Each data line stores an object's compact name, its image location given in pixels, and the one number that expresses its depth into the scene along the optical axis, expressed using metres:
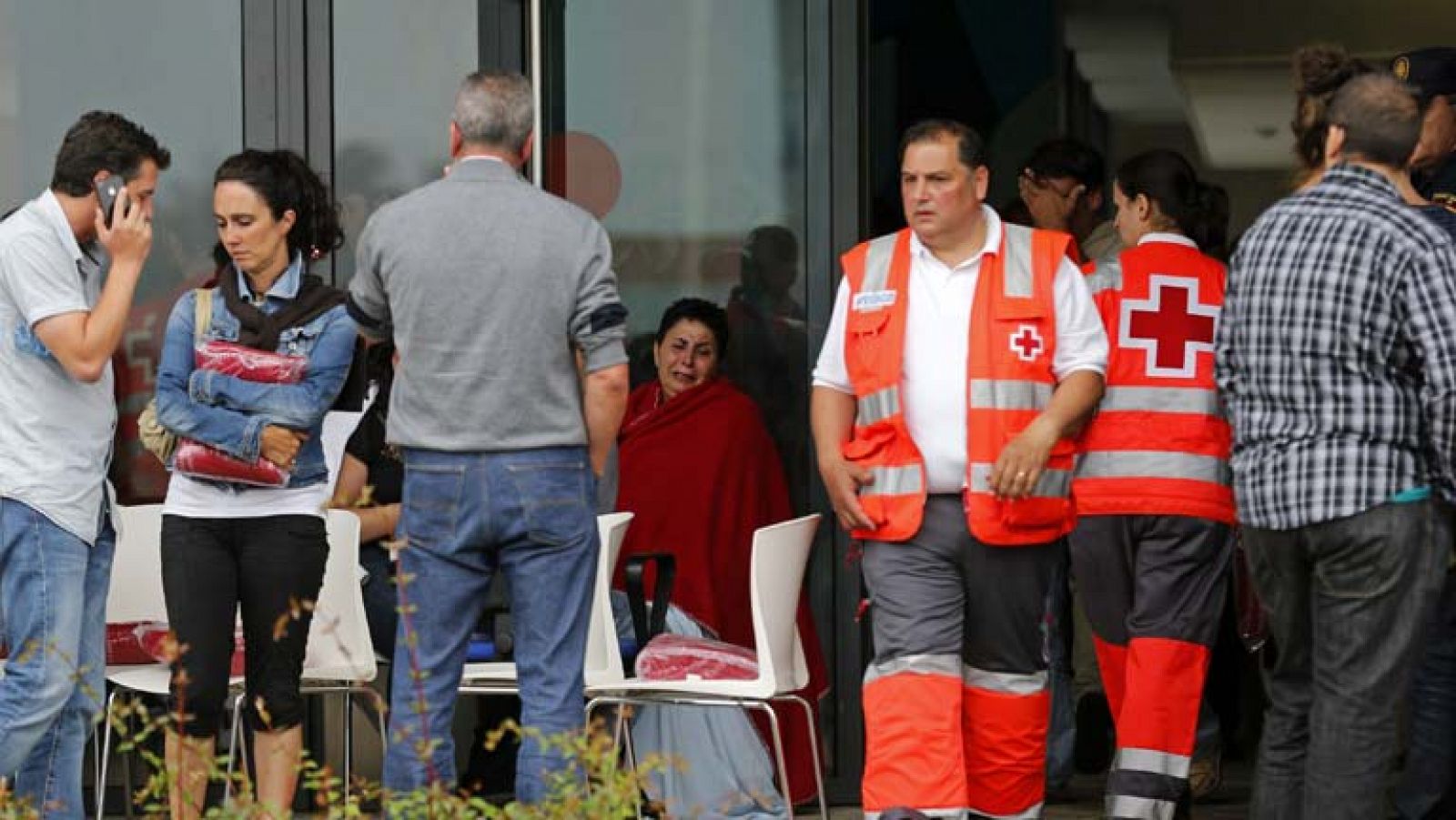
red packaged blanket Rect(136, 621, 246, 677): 13.03
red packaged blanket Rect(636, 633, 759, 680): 12.68
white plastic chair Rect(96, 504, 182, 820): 13.62
